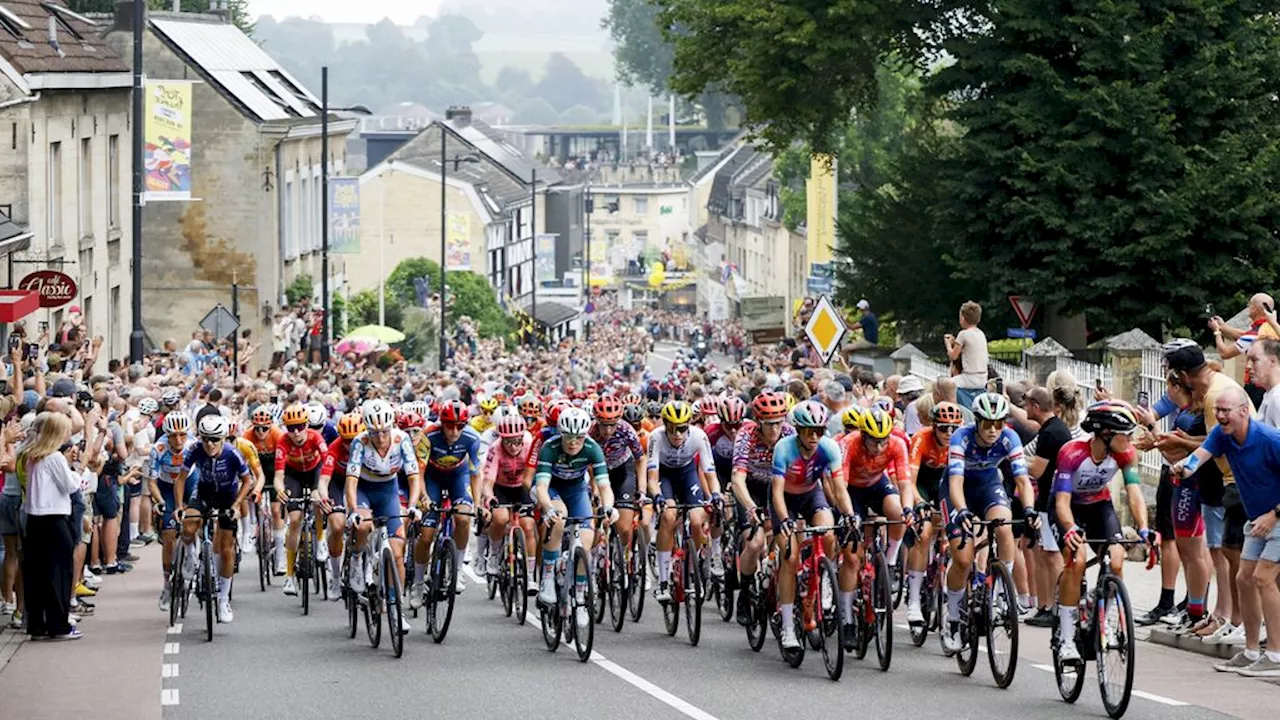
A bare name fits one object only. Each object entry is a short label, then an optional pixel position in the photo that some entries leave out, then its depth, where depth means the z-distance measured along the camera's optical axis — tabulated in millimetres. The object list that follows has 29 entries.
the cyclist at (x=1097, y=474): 15102
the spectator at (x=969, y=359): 26094
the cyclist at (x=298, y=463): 21023
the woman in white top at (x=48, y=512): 18562
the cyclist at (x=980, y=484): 16234
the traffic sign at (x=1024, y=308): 36375
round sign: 32875
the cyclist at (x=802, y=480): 16562
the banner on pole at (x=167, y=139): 45656
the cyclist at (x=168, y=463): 22312
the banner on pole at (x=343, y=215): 65750
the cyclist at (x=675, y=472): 18922
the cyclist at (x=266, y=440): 22094
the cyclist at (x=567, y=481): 17859
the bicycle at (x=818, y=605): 16094
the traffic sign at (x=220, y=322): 42594
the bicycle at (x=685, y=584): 18219
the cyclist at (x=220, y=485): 19547
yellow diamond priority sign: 32562
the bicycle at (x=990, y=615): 15289
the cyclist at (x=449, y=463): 19125
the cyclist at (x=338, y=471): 19359
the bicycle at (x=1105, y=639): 13812
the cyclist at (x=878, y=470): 16828
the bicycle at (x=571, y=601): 17453
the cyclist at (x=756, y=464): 17656
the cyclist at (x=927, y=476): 17297
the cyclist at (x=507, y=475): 19328
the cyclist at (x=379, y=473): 18531
